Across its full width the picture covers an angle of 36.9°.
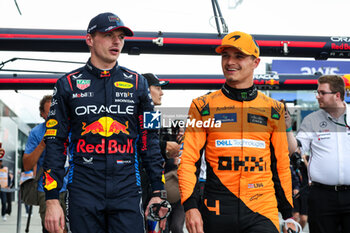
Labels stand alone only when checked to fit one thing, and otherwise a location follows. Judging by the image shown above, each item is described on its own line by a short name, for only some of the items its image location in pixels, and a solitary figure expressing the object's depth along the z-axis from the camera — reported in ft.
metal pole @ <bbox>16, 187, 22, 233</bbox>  27.50
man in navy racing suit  11.53
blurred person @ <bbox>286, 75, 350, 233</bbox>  17.75
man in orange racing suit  11.84
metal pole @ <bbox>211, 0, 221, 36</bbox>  33.07
